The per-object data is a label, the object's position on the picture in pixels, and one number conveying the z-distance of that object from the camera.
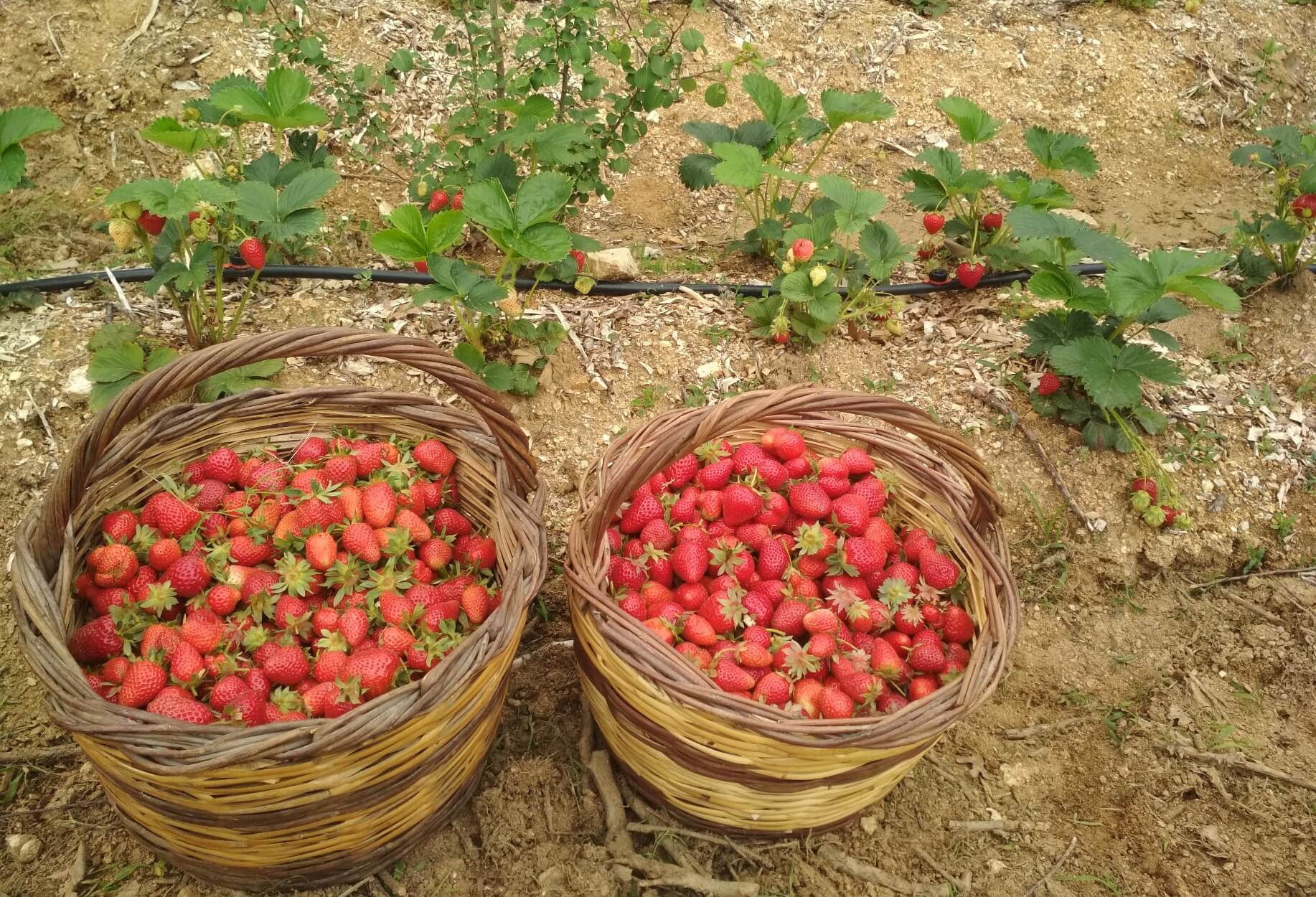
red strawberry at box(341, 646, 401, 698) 1.66
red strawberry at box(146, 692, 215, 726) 1.60
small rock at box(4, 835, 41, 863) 1.98
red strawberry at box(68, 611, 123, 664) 1.73
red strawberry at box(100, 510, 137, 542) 1.91
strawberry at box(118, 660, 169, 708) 1.63
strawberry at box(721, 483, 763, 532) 2.04
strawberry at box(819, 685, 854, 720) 1.76
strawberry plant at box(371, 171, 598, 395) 2.16
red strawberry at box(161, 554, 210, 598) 1.85
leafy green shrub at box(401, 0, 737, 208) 2.75
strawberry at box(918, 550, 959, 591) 2.03
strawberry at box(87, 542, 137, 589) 1.84
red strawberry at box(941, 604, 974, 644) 1.96
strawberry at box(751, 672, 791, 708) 1.79
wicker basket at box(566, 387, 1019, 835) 1.60
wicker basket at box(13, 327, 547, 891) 1.44
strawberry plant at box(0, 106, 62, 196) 2.17
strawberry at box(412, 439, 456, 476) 2.11
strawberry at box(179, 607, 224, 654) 1.75
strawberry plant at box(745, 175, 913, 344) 2.87
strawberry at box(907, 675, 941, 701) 1.84
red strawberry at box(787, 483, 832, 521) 2.07
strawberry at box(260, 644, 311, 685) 1.72
